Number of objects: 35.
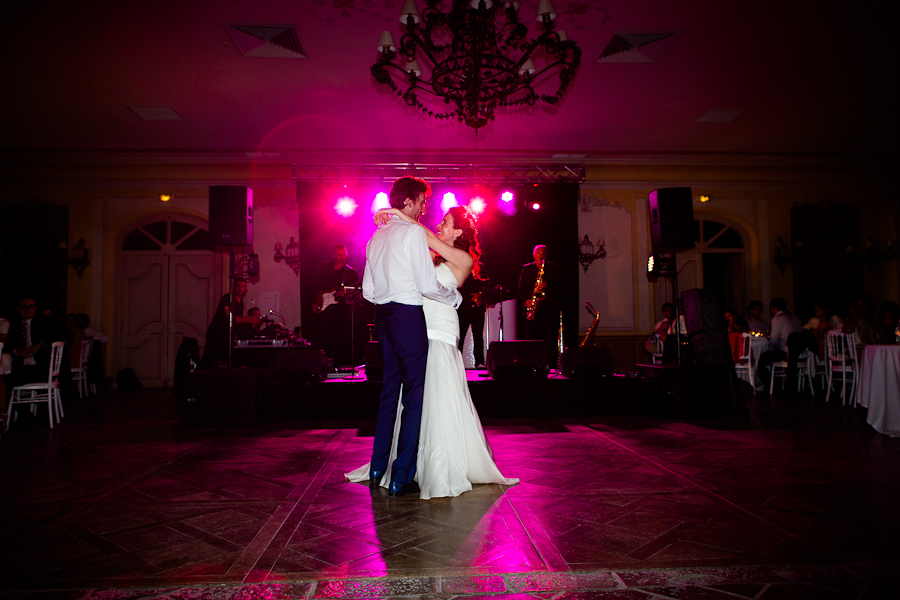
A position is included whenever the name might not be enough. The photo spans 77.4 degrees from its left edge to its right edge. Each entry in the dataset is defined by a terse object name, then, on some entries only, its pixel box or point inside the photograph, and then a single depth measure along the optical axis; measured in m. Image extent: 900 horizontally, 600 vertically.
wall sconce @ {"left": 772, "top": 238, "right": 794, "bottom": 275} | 9.40
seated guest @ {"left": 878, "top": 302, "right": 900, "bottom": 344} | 6.40
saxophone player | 6.52
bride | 2.70
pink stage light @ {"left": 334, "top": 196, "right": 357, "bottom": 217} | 8.80
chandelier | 3.95
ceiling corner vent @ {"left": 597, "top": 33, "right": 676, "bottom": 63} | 5.44
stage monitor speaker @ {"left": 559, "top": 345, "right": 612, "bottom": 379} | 5.39
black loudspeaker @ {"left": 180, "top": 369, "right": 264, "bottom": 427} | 4.94
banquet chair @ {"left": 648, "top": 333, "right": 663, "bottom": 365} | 7.93
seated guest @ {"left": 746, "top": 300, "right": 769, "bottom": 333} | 8.07
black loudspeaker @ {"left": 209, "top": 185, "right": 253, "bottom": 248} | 5.72
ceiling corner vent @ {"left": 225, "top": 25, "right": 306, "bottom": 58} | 5.20
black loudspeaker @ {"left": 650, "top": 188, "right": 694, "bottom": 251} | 5.82
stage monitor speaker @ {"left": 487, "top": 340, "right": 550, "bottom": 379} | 5.37
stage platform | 5.26
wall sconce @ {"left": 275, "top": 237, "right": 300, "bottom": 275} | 8.86
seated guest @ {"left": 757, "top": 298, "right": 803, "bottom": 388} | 7.41
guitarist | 7.51
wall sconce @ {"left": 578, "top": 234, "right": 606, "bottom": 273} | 9.19
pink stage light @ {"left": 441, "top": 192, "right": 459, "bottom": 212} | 8.85
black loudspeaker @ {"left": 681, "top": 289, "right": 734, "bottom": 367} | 5.27
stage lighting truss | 8.62
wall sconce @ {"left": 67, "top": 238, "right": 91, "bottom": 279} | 8.68
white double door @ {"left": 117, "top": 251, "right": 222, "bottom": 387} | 8.96
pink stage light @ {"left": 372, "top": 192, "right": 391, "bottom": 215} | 8.90
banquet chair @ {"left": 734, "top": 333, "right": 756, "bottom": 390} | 6.97
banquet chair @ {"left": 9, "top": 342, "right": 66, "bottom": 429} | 5.02
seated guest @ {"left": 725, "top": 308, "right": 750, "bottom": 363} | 7.16
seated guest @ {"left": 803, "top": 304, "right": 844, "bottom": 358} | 7.38
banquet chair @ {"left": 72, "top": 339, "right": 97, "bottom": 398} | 7.51
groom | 2.67
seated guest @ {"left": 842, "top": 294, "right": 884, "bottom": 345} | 5.99
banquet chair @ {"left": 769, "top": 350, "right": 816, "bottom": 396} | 7.18
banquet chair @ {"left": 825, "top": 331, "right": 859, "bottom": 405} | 6.02
